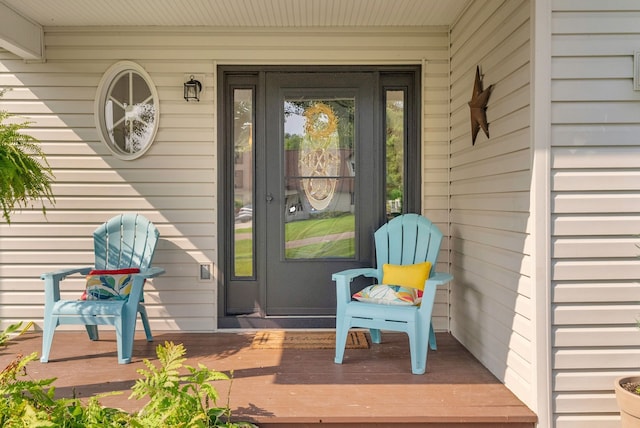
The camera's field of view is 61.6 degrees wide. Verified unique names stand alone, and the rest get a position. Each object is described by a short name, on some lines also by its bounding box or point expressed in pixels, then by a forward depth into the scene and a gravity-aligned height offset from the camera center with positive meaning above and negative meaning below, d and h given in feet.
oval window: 13.80 +2.10
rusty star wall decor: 10.73 +1.78
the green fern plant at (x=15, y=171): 6.98 +0.31
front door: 13.88 +0.23
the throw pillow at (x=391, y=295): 10.91 -2.09
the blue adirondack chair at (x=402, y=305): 10.44 -2.07
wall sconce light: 13.44 +2.64
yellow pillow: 11.65 -1.77
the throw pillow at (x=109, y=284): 11.75 -1.99
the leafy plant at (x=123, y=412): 6.20 -2.58
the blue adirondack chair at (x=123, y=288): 11.10 -1.96
